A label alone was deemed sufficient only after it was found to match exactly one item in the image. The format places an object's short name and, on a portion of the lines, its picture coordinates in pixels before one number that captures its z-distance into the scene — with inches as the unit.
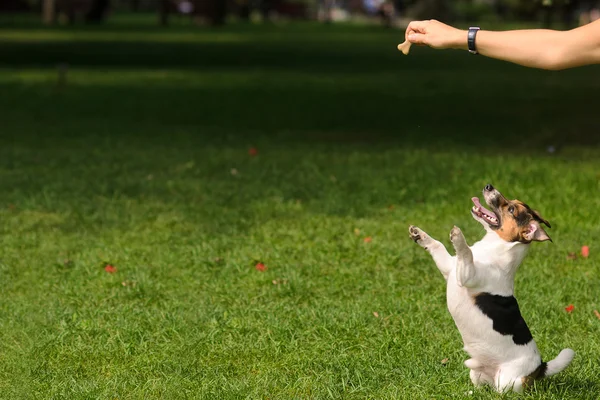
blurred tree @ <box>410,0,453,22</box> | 3234.4
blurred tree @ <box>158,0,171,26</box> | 3517.2
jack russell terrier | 329.4
